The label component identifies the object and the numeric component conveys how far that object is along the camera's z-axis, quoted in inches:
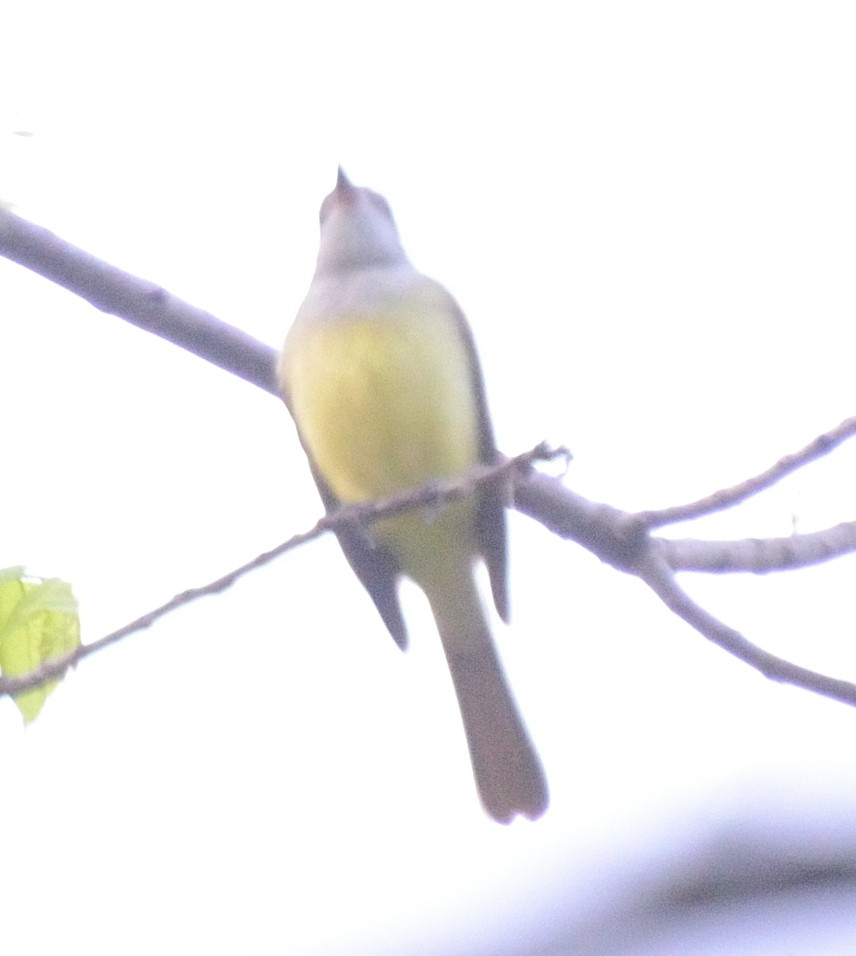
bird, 281.6
